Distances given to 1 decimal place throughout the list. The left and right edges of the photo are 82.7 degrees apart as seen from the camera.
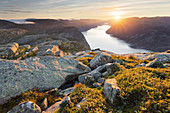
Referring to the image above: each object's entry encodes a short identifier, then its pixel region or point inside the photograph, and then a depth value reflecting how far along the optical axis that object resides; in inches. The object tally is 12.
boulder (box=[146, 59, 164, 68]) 473.2
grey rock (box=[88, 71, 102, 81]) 455.9
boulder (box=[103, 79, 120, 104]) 285.8
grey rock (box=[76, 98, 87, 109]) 268.4
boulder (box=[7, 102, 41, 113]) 264.8
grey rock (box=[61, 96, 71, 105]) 285.4
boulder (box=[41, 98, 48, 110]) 306.7
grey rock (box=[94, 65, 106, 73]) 534.6
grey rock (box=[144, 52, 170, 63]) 574.1
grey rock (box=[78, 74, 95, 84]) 430.3
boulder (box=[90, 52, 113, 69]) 619.8
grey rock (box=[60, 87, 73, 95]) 391.1
